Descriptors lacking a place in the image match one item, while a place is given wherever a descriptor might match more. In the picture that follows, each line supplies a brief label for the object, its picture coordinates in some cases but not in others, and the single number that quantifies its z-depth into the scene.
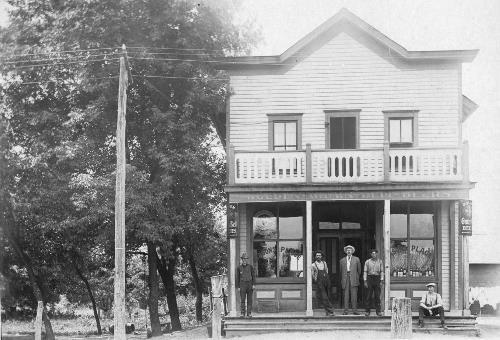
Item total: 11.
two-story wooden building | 22.09
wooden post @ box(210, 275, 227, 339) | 17.23
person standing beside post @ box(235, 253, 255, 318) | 20.47
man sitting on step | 19.42
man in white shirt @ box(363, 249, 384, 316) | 20.31
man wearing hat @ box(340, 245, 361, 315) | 20.41
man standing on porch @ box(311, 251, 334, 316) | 20.45
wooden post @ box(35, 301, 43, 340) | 20.10
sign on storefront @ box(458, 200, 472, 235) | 21.16
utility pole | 18.67
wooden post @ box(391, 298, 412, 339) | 16.53
